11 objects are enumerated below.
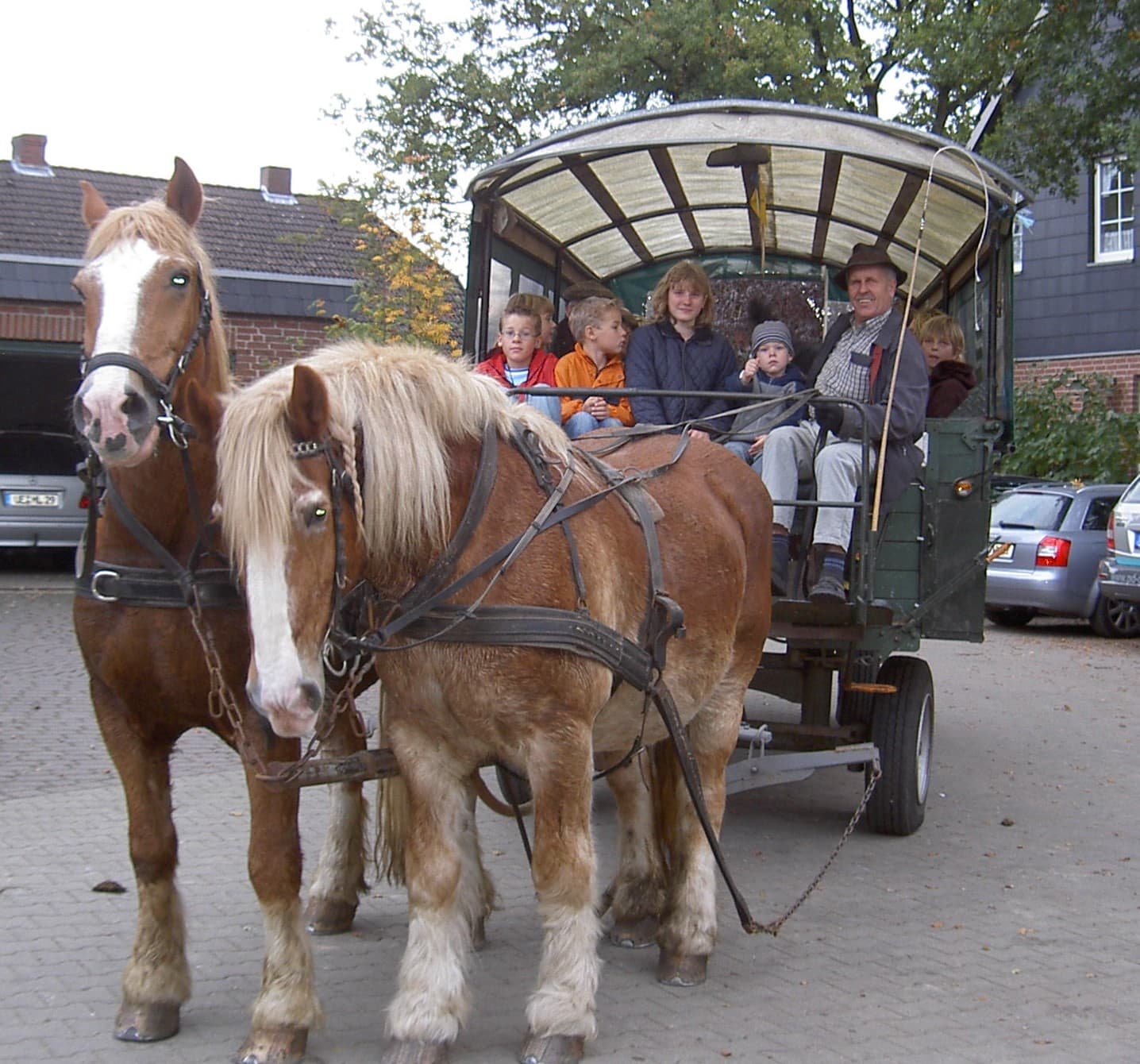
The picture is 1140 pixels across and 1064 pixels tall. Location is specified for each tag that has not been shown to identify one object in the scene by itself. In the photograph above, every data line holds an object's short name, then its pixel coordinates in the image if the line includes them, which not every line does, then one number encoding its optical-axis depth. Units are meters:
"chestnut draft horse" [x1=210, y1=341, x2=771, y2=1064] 3.14
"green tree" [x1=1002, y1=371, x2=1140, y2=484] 19.30
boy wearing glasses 6.02
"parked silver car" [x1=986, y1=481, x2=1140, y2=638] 14.52
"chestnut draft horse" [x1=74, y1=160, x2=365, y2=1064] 3.49
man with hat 5.89
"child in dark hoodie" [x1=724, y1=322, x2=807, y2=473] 6.38
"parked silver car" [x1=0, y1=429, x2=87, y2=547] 16.03
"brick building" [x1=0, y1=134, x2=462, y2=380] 15.66
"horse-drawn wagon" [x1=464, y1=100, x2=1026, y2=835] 6.16
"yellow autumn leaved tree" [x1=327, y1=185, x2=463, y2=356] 14.42
